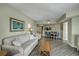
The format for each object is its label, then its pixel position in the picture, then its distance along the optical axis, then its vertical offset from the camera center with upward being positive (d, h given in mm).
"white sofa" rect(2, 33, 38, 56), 1356 -597
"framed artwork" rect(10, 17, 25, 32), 1940 +221
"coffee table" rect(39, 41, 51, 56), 1800 -880
